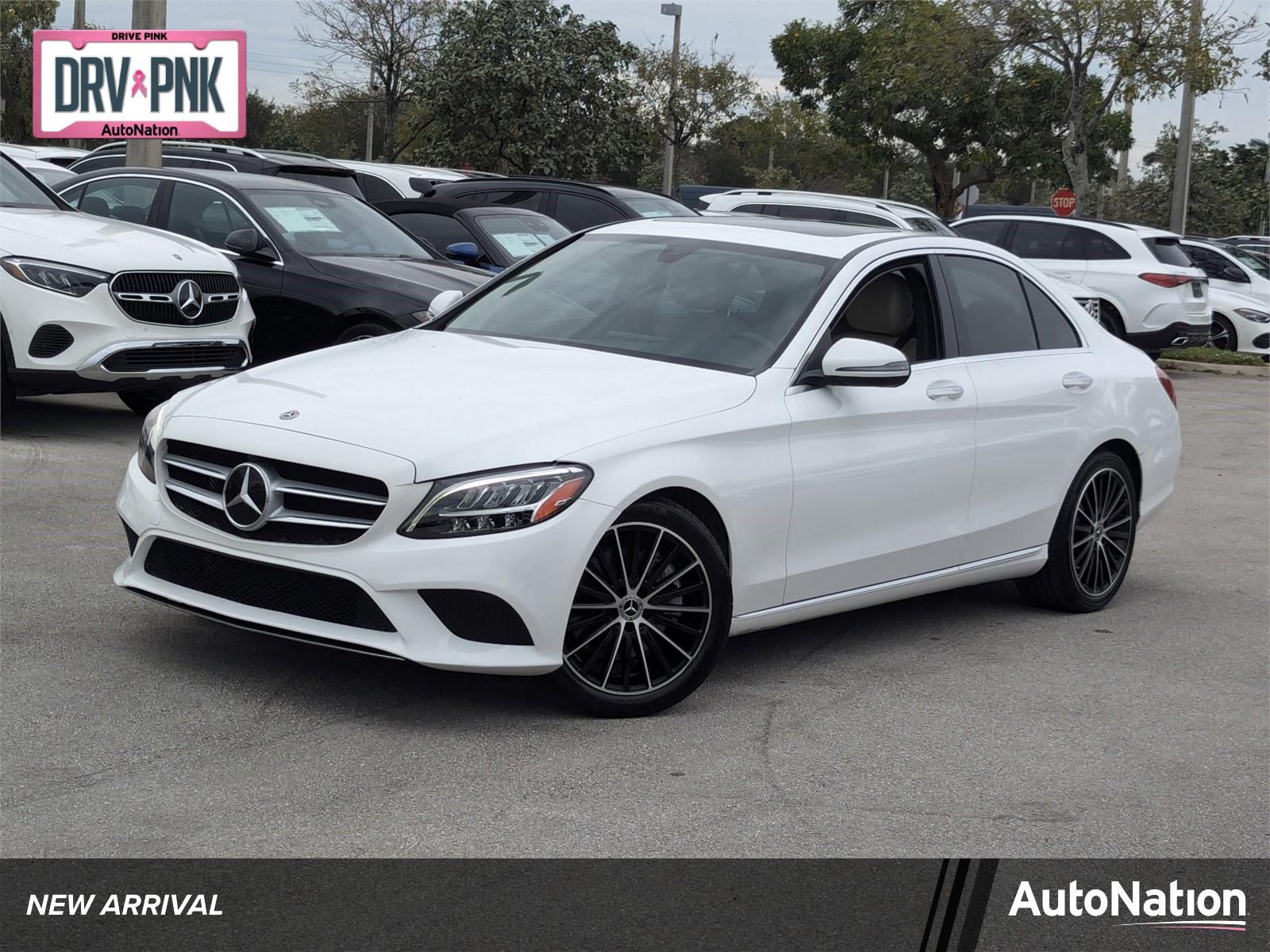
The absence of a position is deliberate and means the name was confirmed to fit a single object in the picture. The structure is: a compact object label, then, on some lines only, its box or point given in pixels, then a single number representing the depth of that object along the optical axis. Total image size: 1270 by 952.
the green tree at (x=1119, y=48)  27.70
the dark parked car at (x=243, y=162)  14.90
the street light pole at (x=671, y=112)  51.28
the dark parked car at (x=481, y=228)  13.22
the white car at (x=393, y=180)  16.92
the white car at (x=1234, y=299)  22.78
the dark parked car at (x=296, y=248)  10.83
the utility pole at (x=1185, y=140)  27.84
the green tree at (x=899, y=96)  38.62
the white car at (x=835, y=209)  18.50
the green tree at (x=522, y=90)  35.38
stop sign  32.31
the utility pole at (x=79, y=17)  46.45
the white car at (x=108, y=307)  9.59
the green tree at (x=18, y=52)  63.88
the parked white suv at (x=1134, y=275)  19.73
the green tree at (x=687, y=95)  54.84
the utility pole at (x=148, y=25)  16.45
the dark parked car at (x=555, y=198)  15.73
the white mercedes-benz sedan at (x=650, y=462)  4.83
